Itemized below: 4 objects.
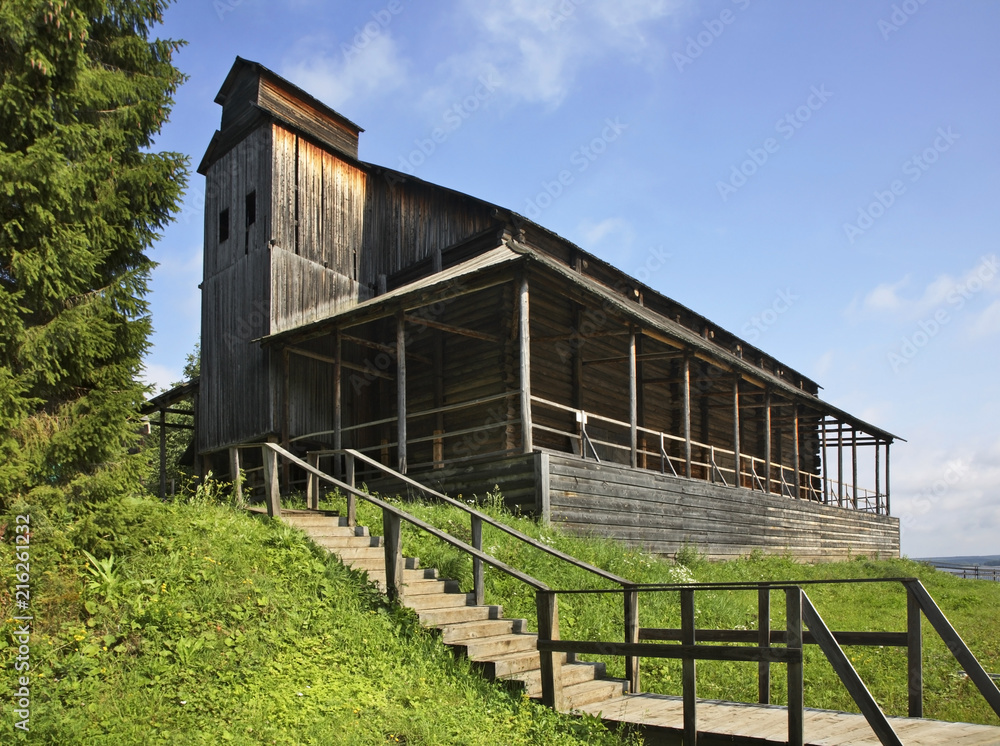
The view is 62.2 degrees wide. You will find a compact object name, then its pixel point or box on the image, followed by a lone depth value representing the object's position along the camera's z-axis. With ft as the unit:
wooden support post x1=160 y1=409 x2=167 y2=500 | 68.55
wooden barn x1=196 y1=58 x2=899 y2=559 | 55.42
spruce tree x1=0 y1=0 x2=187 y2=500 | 24.81
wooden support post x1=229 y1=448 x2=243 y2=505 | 35.68
